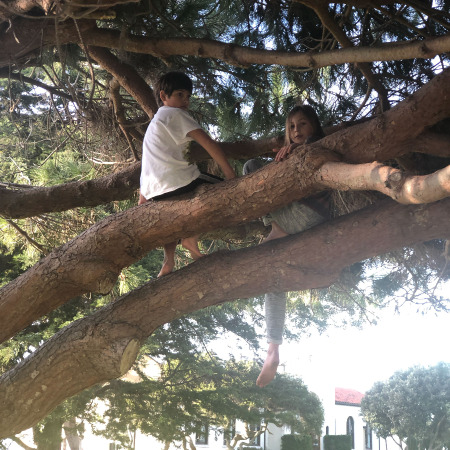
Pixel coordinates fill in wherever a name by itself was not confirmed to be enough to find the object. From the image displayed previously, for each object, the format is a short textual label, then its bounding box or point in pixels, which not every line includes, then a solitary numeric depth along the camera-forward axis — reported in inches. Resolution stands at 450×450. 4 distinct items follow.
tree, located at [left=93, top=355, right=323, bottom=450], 297.4
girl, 109.3
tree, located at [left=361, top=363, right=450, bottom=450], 600.4
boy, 104.0
